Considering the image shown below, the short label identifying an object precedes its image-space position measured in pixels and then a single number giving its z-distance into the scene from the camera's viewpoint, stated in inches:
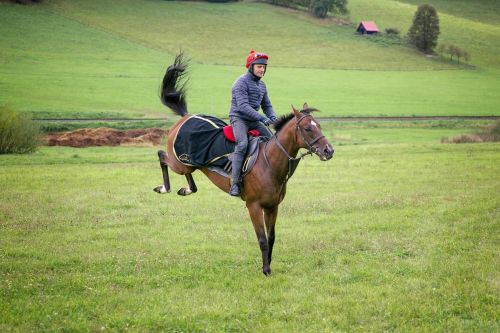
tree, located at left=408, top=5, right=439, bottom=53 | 3570.4
